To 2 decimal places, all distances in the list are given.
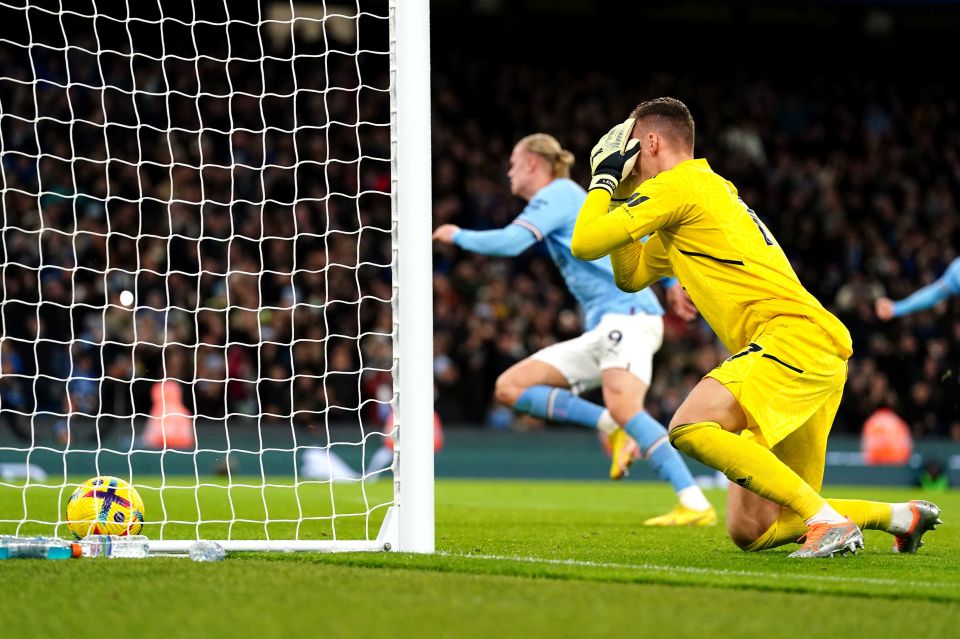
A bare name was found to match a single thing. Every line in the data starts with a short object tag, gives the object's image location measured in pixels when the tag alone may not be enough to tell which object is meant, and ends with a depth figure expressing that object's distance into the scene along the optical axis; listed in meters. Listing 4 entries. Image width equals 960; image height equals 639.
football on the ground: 10.92
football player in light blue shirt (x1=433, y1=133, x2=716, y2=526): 15.87
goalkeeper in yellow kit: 10.31
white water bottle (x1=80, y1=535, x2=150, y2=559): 10.16
